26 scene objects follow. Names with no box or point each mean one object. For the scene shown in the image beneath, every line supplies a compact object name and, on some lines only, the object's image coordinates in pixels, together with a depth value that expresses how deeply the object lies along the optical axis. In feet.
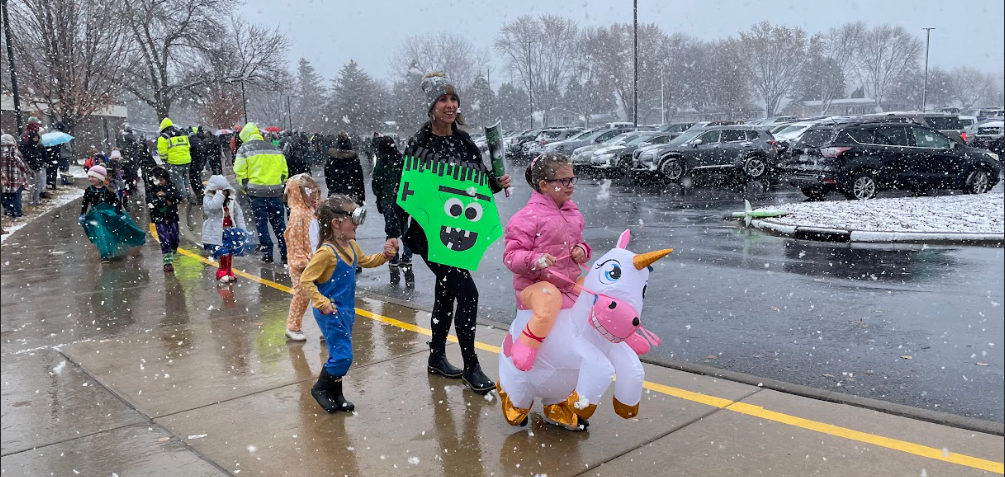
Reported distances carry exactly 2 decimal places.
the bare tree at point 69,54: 50.83
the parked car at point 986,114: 140.56
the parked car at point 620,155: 76.89
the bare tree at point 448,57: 161.70
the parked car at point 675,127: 106.93
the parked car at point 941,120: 95.30
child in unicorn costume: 11.75
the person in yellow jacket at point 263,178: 30.27
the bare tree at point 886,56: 170.19
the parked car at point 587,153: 85.78
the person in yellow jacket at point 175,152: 52.90
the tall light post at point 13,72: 43.52
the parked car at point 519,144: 129.99
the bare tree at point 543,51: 206.08
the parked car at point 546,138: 117.29
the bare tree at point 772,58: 211.41
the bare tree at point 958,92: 156.03
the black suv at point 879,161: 49.47
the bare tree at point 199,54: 106.63
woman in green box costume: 14.74
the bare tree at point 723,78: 224.12
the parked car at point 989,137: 98.27
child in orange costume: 20.68
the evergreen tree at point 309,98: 278.87
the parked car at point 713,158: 68.90
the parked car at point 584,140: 102.94
